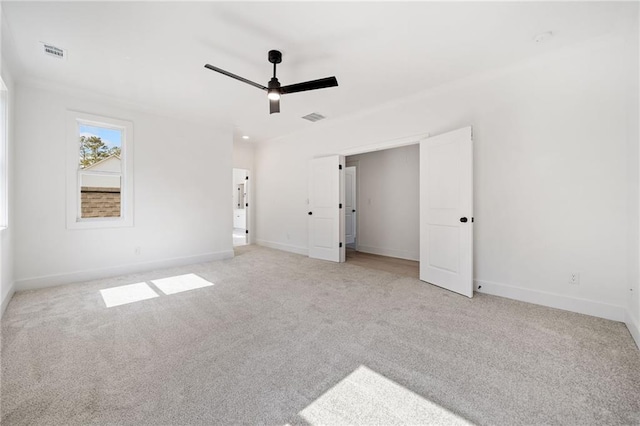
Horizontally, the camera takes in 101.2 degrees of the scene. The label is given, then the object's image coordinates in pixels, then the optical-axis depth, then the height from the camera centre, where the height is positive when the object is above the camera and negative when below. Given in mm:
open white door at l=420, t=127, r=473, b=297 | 3246 +3
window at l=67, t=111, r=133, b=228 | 3807 +604
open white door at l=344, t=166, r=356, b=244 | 6746 +133
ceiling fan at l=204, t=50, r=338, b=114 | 2678 +1316
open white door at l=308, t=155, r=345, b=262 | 5160 +62
